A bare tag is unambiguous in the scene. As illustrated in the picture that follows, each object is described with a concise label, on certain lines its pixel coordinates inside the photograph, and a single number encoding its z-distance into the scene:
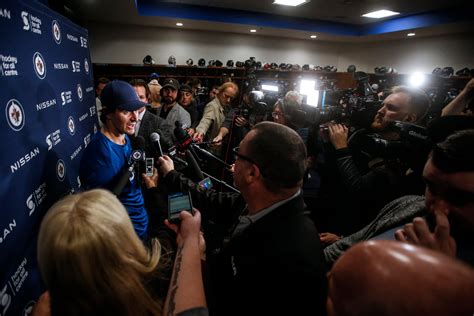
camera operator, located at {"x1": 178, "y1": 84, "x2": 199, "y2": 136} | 4.00
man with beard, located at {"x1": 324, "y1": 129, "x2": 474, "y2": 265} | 0.81
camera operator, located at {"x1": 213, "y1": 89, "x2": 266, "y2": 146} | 2.71
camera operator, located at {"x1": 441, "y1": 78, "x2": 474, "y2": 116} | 1.92
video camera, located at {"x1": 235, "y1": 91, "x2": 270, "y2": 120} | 2.64
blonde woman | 0.65
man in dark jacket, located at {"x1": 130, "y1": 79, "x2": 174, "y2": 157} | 2.52
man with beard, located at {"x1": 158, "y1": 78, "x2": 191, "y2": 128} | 3.33
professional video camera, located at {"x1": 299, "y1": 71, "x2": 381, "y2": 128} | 1.92
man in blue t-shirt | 1.61
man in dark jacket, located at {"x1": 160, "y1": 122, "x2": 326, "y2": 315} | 0.84
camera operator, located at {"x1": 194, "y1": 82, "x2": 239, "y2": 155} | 3.39
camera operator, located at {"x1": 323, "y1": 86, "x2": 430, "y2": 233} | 1.63
